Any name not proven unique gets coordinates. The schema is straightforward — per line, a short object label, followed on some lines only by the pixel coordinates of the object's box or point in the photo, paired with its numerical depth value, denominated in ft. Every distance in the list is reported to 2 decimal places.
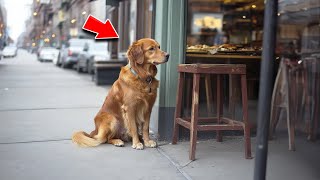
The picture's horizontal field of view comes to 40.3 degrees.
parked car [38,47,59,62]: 137.25
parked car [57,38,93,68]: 82.53
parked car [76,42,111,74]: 62.69
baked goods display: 20.71
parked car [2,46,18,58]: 166.20
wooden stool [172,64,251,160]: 15.87
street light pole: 9.11
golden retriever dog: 17.21
